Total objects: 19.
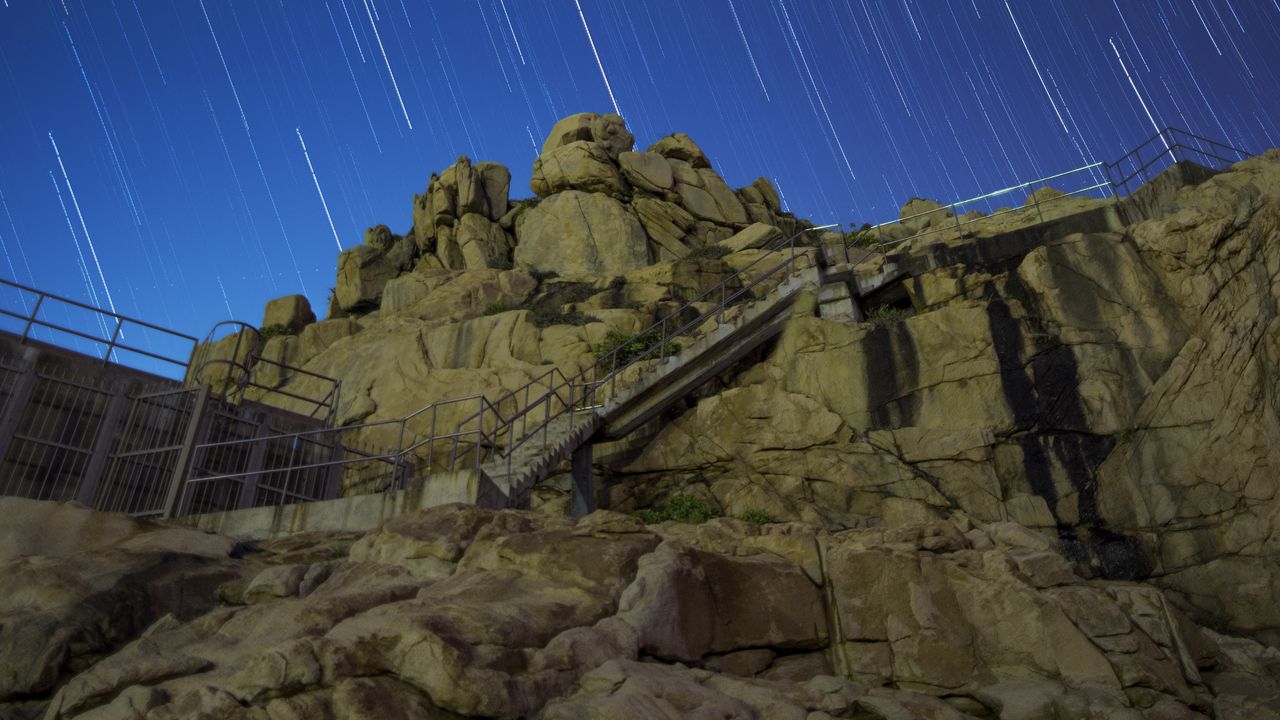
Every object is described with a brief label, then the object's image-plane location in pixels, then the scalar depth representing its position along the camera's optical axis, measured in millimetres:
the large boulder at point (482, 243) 38750
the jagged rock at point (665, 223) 37094
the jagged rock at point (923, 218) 38125
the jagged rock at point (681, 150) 43312
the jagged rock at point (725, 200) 40312
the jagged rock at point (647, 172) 39125
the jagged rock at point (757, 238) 34938
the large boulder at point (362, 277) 40312
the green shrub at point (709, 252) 34406
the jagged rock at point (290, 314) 37500
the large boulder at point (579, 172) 38594
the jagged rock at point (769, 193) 45275
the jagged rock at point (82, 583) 8758
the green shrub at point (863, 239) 36250
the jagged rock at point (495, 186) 42156
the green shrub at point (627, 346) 24016
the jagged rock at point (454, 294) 31047
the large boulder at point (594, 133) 41844
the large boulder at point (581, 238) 35375
